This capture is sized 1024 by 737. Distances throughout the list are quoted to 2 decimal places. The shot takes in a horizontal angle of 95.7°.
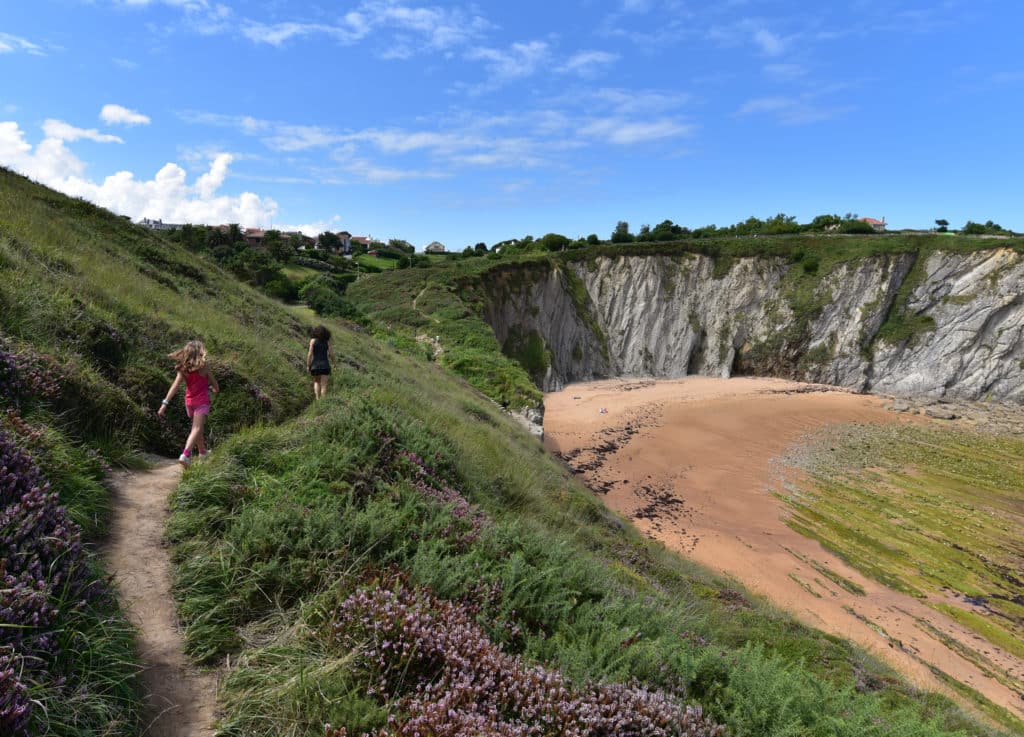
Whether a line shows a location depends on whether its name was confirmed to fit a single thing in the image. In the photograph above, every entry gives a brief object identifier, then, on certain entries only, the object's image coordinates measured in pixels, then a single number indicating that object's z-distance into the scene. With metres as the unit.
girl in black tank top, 9.35
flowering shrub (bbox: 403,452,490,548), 4.93
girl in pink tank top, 5.97
